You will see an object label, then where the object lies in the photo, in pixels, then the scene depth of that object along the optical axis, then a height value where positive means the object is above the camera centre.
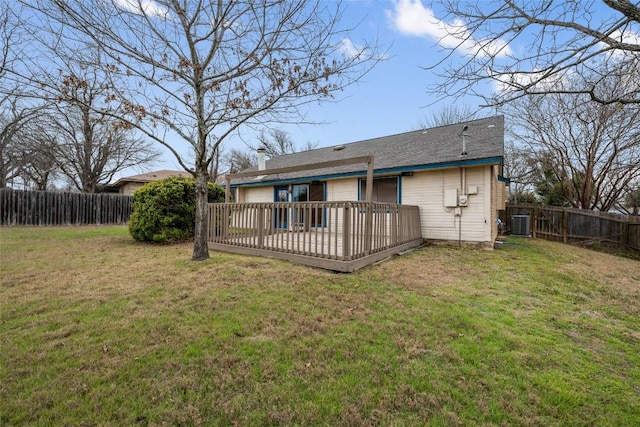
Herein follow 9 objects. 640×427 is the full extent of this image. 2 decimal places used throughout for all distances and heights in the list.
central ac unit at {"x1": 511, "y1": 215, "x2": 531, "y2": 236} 11.47 -0.45
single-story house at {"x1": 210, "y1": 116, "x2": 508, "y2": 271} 5.77 +0.59
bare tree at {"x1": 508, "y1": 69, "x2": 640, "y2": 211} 12.84 +2.88
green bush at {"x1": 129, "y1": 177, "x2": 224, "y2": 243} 8.19 +0.03
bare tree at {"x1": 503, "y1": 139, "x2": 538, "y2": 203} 16.46 +3.15
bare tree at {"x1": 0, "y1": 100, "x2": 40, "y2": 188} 14.42 +3.88
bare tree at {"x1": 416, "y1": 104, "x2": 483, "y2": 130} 21.72 +7.78
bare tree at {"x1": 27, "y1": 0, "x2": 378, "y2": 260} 5.02 +2.83
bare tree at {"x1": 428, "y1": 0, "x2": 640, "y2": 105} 2.80 +1.81
